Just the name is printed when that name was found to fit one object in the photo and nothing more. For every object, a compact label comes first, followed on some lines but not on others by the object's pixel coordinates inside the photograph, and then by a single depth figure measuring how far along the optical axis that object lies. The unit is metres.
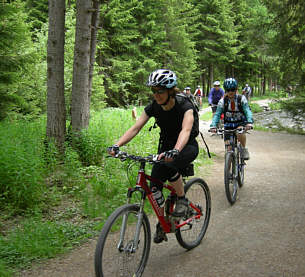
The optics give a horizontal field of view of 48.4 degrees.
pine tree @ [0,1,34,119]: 9.17
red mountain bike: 3.27
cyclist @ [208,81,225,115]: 15.45
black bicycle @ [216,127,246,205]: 6.57
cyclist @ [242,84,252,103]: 31.12
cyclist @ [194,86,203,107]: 25.33
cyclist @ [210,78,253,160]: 7.04
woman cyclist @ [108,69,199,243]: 3.87
